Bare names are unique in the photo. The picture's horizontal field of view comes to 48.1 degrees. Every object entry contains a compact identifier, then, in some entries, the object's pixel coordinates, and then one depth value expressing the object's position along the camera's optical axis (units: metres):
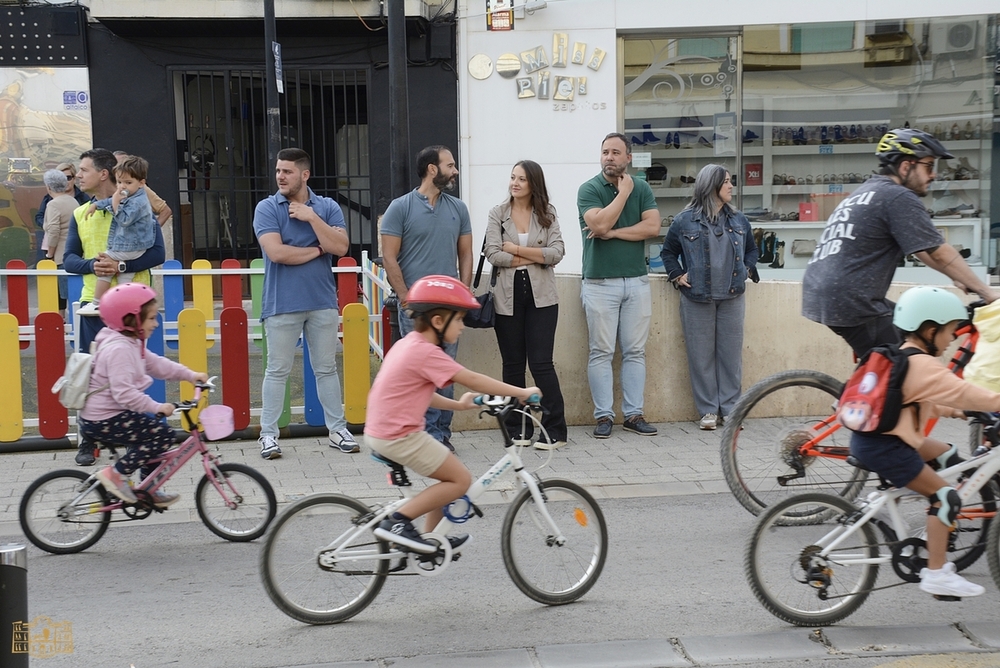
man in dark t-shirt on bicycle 5.30
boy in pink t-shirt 4.58
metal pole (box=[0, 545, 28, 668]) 3.31
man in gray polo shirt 7.35
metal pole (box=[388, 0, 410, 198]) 8.54
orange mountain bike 5.57
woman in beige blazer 7.63
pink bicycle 5.62
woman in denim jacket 8.02
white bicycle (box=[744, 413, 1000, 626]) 4.38
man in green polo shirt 7.92
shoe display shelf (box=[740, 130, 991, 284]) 13.89
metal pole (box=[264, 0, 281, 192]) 11.86
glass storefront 13.82
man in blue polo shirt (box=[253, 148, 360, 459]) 7.42
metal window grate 14.18
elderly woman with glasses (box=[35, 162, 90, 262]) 12.59
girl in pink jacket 5.63
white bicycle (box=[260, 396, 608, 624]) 4.59
